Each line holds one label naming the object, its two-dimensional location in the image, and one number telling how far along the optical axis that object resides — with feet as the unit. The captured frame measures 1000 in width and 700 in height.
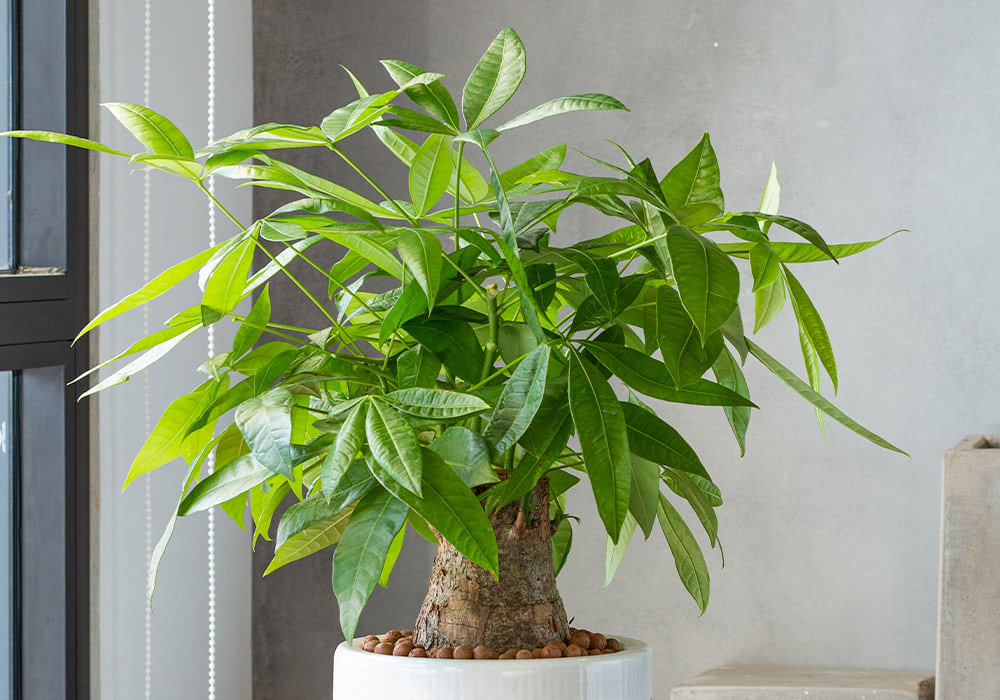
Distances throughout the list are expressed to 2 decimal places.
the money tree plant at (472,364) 5.81
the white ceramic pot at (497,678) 6.00
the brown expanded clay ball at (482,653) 6.13
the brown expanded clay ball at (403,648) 6.25
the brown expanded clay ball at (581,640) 6.33
